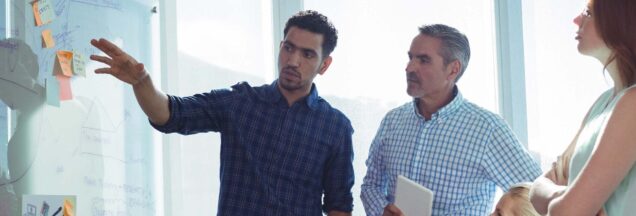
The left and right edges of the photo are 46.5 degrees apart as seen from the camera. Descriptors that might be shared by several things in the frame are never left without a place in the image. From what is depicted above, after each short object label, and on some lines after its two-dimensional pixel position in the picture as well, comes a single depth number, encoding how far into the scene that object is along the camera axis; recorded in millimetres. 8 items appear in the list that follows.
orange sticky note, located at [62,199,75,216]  2348
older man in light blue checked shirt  2449
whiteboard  2209
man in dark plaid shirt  2369
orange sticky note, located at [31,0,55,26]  2271
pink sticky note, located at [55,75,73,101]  2354
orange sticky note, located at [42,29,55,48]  2299
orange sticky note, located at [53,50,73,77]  2338
